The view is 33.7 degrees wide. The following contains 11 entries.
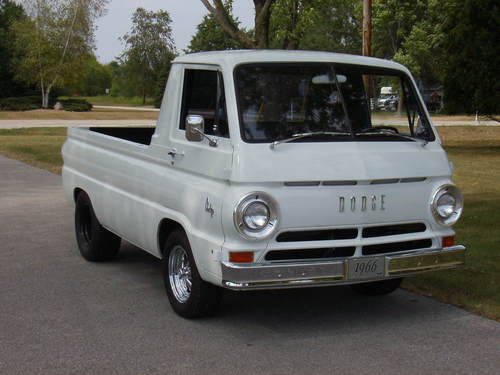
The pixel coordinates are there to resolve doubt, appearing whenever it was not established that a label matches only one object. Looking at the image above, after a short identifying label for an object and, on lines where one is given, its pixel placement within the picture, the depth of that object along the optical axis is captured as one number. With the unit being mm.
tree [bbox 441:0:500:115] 22750
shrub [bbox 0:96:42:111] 59469
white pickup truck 5441
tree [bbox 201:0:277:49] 20484
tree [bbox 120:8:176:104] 102750
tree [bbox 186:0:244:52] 90250
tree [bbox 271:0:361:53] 23234
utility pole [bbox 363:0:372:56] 18734
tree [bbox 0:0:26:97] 64500
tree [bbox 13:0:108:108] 60594
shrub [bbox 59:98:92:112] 61875
